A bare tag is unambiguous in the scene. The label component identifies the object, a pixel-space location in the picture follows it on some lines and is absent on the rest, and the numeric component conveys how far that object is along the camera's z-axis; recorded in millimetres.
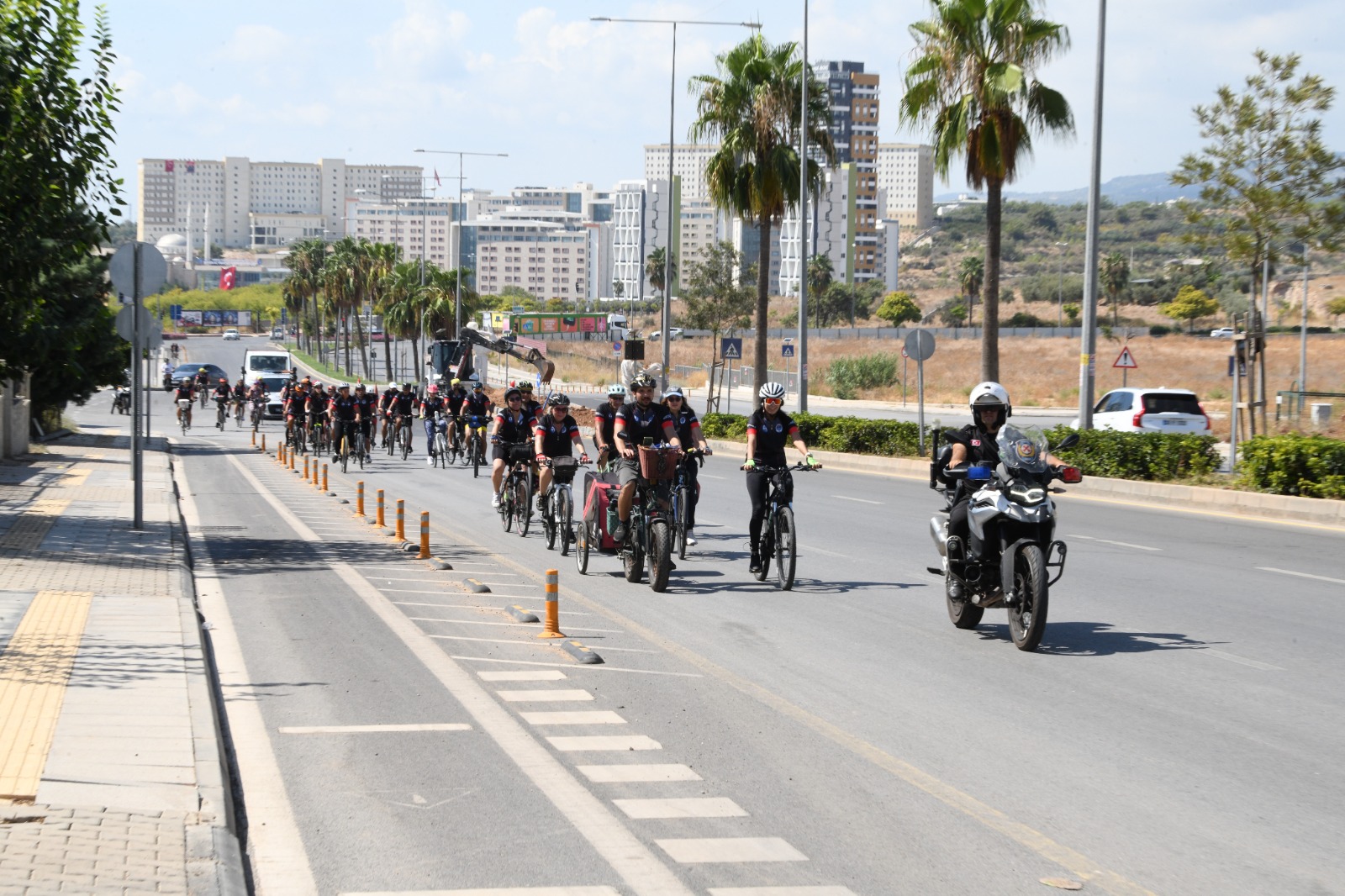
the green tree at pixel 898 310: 139125
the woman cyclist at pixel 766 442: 13508
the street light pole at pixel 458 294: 79000
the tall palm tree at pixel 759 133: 39719
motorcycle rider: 10617
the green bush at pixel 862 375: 76688
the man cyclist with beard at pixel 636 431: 13414
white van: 62406
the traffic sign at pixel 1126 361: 35125
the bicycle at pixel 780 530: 13328
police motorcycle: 9977
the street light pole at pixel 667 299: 42531
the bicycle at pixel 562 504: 16281
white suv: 32250
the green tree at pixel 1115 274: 119831
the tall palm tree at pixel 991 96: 31047
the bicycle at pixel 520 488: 18609
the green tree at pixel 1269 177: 27469
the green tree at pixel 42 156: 14516
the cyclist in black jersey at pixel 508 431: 18859
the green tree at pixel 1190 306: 111250
